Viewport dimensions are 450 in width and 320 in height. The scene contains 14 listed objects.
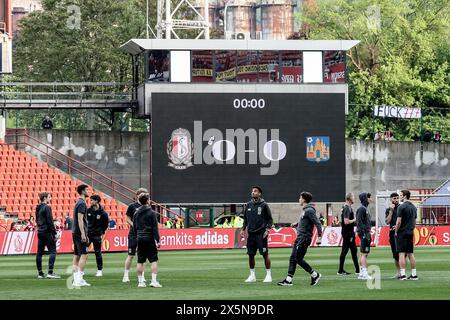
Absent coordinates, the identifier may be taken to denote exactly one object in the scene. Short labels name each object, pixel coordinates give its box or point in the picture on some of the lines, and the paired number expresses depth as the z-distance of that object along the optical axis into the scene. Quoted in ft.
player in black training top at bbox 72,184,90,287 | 91.86
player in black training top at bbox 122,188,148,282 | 95.30
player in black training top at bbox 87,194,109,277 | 99.60
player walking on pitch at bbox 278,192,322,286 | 90.12
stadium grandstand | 186.09
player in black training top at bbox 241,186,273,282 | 94.73
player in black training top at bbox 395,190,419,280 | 95.86
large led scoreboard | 189.98
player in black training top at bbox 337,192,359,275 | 104.01
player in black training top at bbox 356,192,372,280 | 98.99
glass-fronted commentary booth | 191.93
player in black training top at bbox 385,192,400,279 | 100.31
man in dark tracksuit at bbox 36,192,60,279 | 102.06
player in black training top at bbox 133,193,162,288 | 88.17
